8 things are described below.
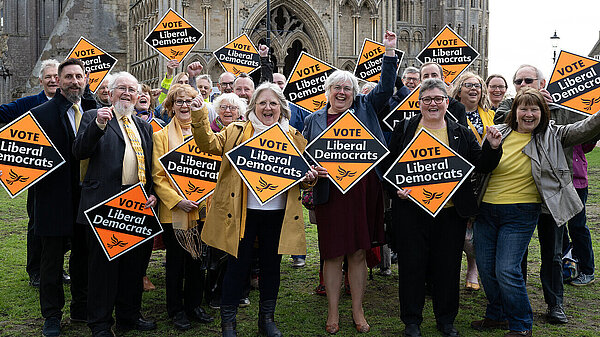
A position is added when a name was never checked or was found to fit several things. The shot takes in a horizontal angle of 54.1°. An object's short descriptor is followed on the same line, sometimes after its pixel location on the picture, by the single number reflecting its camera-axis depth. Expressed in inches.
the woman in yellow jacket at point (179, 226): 223.0
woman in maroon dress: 223.0
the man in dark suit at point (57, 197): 219.1
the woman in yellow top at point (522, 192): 212.1
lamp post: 794.5
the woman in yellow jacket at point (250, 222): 210.1
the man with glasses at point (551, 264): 230.5
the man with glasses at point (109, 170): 210.2
